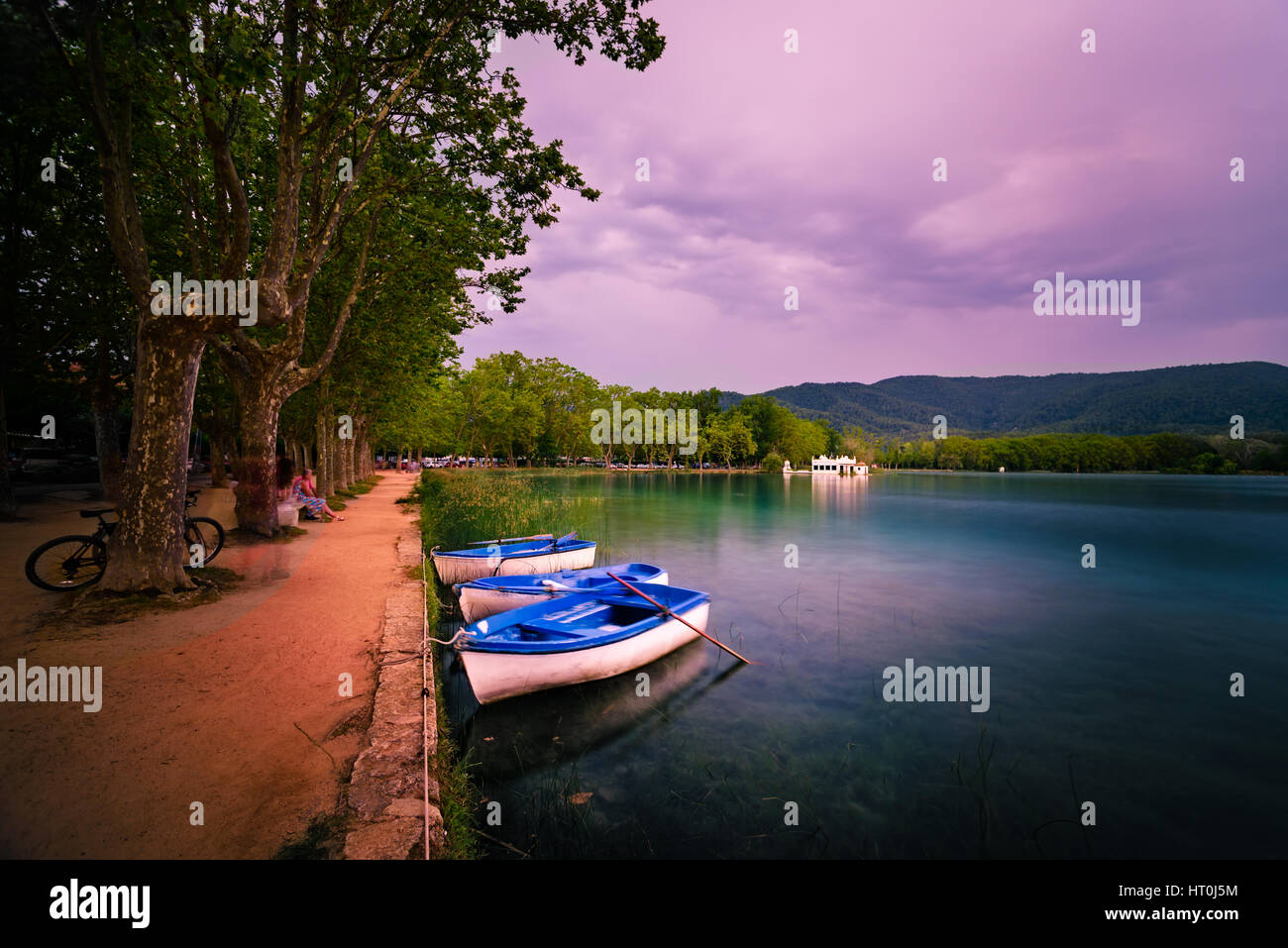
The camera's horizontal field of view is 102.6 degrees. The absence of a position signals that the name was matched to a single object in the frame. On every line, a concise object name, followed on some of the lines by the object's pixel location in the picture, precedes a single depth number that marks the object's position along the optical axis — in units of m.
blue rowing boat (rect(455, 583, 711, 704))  7.09
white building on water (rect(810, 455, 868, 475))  146.88
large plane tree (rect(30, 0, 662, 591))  7.50
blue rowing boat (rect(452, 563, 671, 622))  10.16
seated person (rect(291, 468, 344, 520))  17.46
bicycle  8.09
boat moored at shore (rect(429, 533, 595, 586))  12.96
